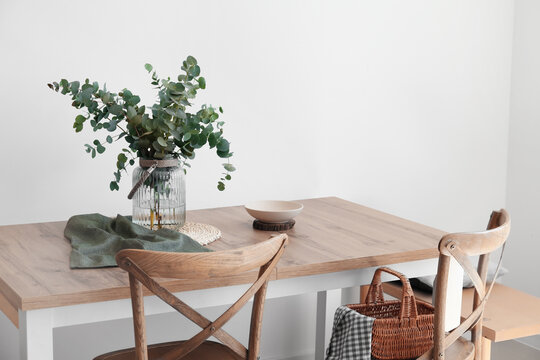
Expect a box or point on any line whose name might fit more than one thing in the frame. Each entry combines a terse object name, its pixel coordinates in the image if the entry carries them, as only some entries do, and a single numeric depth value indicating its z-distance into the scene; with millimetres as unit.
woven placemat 2146
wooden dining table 1659
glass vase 2178
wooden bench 2514
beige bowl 2297
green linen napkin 1903
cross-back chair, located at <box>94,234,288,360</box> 1523
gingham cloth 1955
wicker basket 1954
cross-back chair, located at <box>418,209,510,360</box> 1773
